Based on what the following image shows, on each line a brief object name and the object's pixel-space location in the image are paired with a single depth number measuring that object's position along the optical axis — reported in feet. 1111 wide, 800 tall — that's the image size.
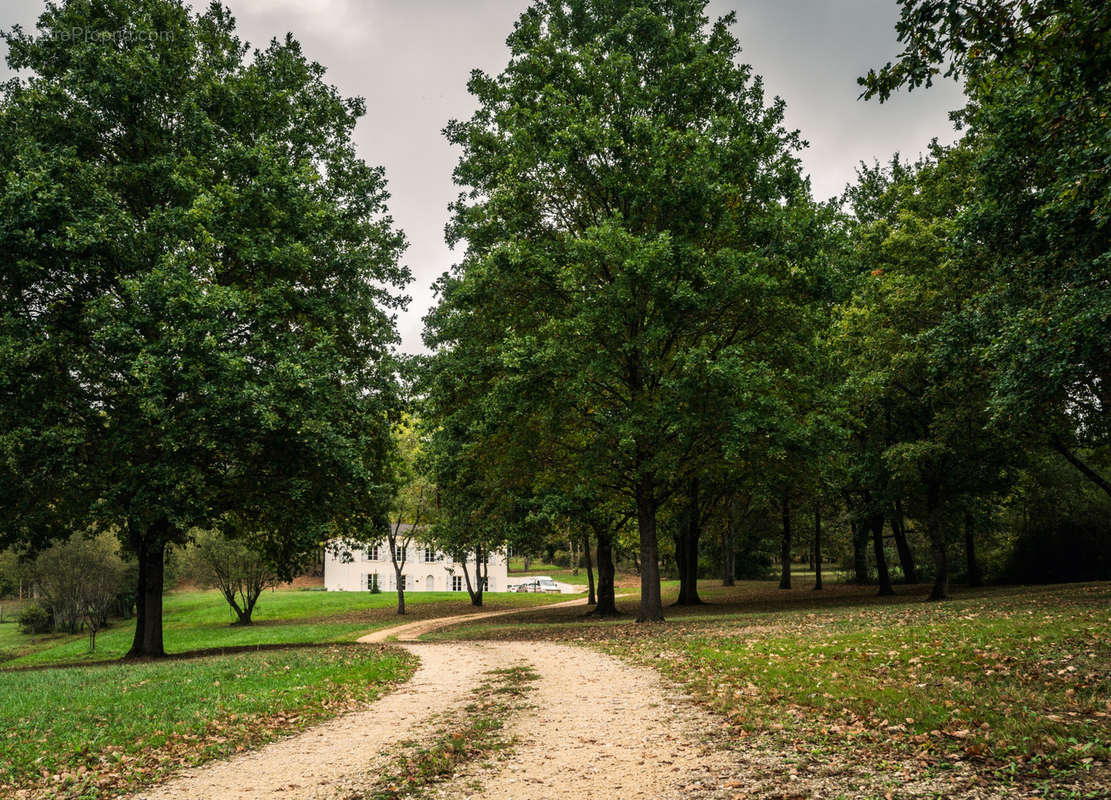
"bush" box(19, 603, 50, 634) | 129.18
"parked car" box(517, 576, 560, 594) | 190.80
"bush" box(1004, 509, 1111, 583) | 94.71
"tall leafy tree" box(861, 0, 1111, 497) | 20.27
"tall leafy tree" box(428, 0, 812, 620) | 54.60
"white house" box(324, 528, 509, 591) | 191.52
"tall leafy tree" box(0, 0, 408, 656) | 45.98
